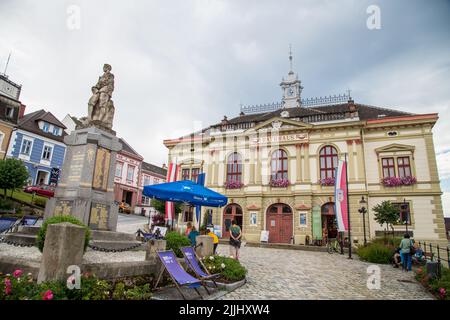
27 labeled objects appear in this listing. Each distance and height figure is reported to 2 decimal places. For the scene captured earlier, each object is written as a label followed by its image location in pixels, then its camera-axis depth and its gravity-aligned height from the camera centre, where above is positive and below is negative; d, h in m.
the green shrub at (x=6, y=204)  17.01 +0.45
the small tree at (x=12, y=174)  17.80 +2.42
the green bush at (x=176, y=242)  7.57 -0.60
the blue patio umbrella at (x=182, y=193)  8.53 +0.82
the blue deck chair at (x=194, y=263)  6.21 -1.00
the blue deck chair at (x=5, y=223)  8.98 -0.36
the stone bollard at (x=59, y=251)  4.38 -0.58
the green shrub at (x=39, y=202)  21.22 +0.86
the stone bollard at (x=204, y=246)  8.30 -0.74
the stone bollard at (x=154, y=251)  6.36 -0.76
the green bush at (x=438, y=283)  6.67 -1.39
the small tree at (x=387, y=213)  17.88 +1.03
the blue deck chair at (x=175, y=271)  5.30 -1.03
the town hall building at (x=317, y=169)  20.95 +4.78
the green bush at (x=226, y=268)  7.31 -1.21
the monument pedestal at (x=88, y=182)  8.52 +1.05
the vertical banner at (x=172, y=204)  14.69 +0.83
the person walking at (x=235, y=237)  10.20 -0.52
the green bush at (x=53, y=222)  5.41 -0.26
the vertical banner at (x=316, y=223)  21.80 +0.25
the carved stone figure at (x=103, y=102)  9.91 +4.04
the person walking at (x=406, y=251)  11.43 -0.87
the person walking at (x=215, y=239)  9.76 -0.62
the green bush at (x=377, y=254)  13.69 -1.22
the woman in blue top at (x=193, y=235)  9.61 -0.51
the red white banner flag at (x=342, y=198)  15.56 +1.66
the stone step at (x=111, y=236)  8.30 -0.59
